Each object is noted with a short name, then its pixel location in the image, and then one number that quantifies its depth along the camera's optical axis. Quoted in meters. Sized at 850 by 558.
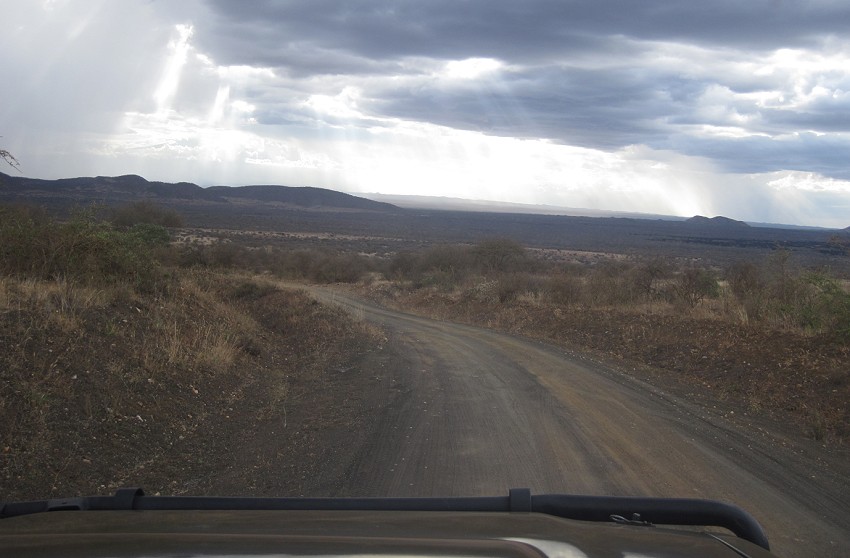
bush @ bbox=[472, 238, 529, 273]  39.69
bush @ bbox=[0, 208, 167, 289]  11.23
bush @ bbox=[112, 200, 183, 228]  38.62
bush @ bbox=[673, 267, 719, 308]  22.41
